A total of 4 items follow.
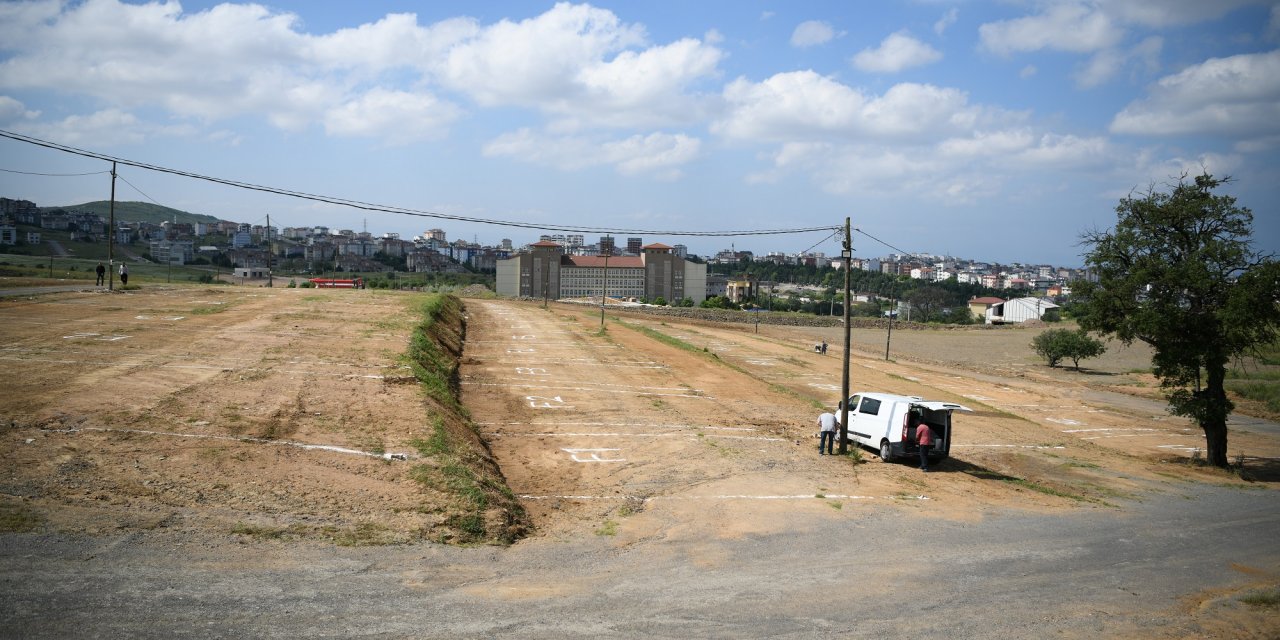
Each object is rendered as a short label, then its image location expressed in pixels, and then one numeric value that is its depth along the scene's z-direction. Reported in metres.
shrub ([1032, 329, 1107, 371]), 67.50
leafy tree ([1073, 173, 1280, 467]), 24.45
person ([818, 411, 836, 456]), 22.83
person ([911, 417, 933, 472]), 21.64
